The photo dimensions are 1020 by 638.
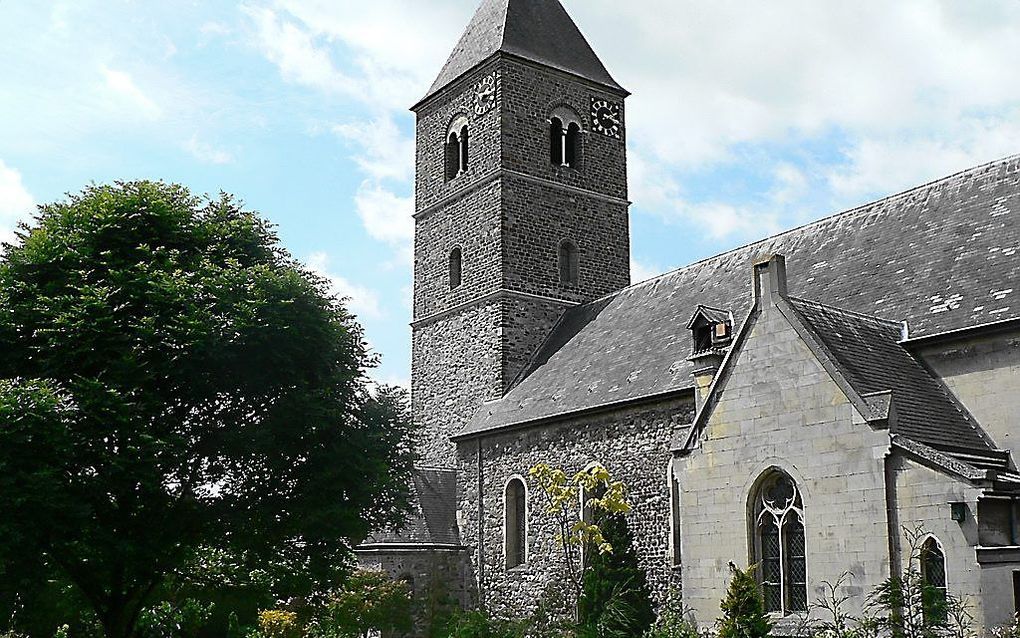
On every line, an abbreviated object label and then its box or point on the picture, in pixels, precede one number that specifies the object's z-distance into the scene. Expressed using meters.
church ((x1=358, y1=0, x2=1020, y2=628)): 15.81
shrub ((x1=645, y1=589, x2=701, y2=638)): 17.12
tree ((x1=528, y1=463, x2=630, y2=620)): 22.89
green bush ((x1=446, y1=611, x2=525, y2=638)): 20.20
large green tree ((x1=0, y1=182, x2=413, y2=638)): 16.41
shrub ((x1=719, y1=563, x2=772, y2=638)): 15.11
